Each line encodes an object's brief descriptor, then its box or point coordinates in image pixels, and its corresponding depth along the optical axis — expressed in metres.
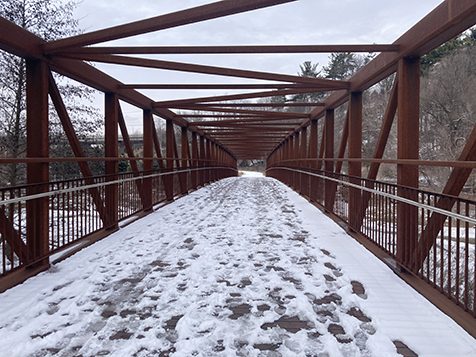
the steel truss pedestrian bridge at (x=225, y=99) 2.93
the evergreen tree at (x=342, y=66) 34.84
